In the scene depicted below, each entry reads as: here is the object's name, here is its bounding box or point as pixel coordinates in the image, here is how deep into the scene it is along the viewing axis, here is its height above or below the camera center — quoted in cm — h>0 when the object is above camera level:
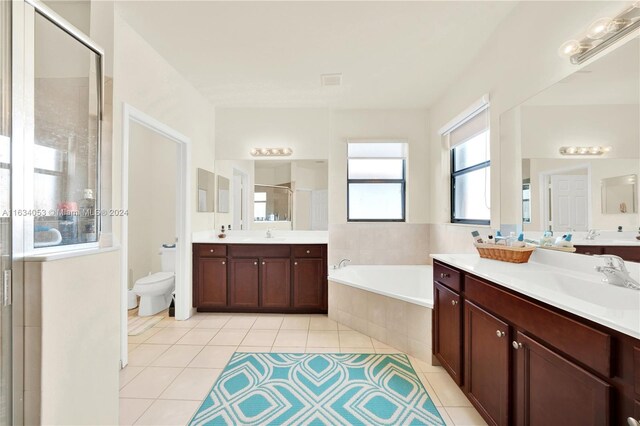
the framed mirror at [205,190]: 332 +30
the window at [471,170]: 246 +45
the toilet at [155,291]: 307 -90
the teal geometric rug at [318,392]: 158 -118
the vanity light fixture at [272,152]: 369 +83
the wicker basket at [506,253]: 169 -26
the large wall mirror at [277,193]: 374 +28
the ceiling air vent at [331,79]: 274 +138
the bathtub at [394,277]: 319 -76
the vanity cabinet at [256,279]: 321 -77
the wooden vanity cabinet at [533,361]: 82 -58
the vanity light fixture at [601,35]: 118 +84
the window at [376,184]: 366 +40
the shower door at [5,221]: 97 -3
